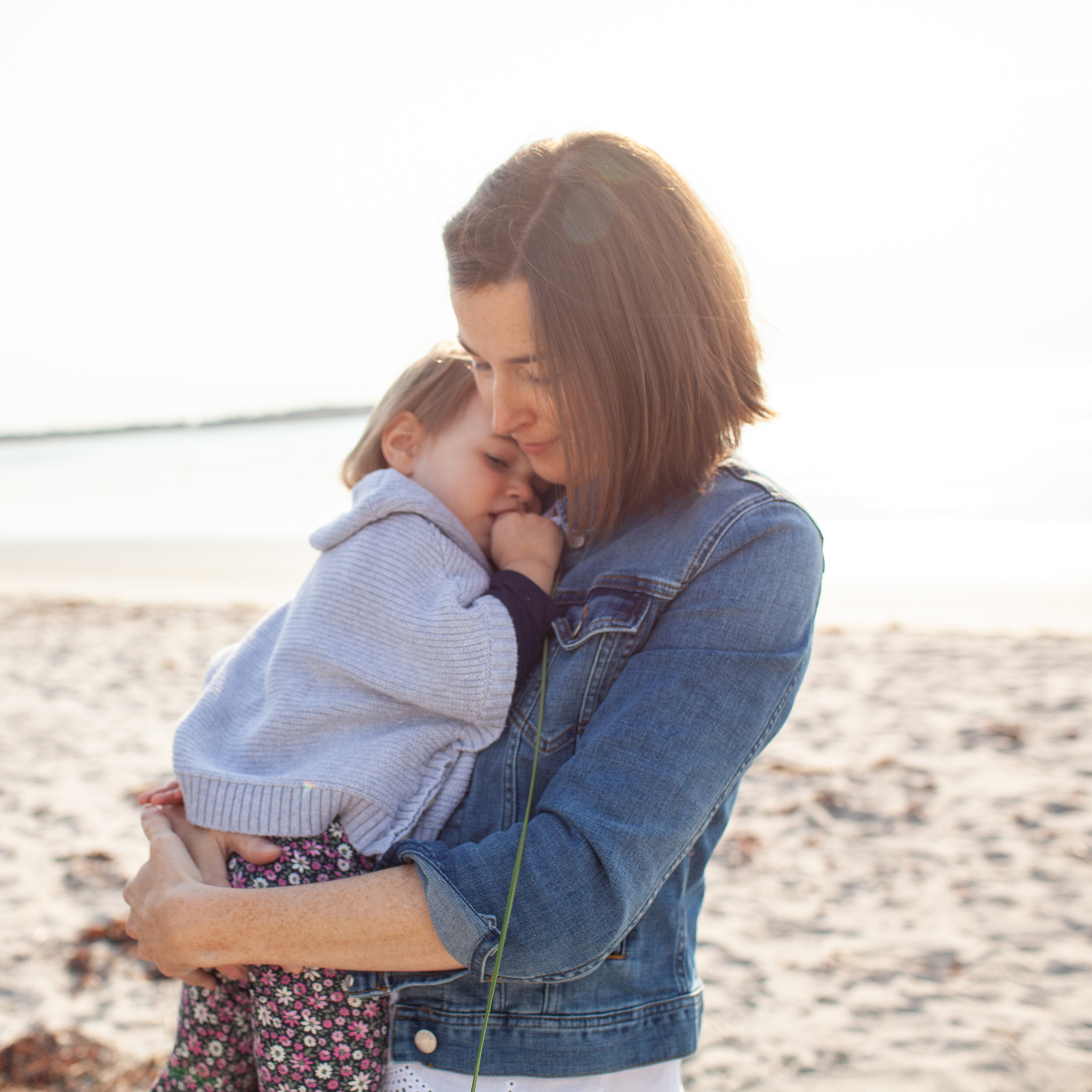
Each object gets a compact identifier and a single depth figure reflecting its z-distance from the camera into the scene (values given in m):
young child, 1.41
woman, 1.21
